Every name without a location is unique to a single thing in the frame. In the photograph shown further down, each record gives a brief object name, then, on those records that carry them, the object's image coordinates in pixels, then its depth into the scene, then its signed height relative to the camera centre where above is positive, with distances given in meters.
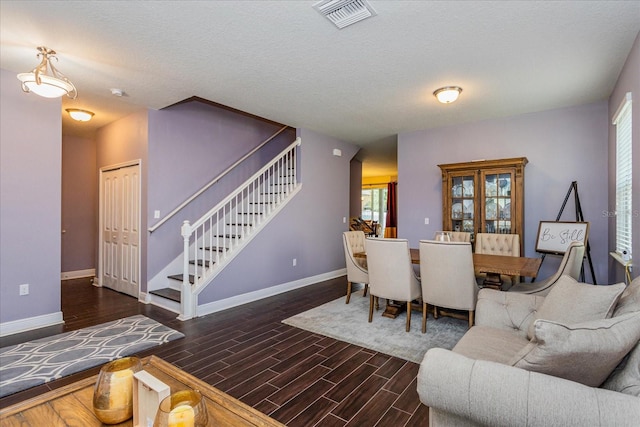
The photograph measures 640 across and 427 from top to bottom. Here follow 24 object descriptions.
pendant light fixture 2.80 +1.20
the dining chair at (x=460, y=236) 4.57 -0.35
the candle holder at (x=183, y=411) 0.91 -0.60
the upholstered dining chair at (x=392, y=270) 3.34 -0.64
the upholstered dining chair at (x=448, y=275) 3.00 -0.62
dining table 2.95 -0.54
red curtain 9.93 +0.06
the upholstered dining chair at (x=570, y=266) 2.84 -0.49
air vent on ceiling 2.24 +1.51
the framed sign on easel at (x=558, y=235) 3.93 -0.29
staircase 3.92 -0.35
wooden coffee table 1.13 -0.76
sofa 0.99 -0.59
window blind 3.09 +0.40
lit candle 0.90 -0.60
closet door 4.82 -0.26
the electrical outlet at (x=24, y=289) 3.44 -0.85
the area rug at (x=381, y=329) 3.00 -1.29
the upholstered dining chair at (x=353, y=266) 4.10 -0.73
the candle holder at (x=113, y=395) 1.12 -0.67
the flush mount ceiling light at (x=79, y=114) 4.55 +1.45
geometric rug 2.43 -1.27
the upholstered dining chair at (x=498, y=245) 4.13 -0.43
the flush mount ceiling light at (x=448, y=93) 3.72 +1.44
